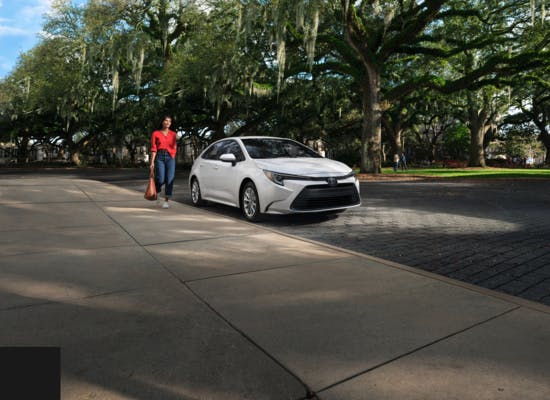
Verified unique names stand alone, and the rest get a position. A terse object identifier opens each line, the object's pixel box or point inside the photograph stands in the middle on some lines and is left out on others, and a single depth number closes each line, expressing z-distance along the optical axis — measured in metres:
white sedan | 7.01
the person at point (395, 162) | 27.83
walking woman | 8.87
